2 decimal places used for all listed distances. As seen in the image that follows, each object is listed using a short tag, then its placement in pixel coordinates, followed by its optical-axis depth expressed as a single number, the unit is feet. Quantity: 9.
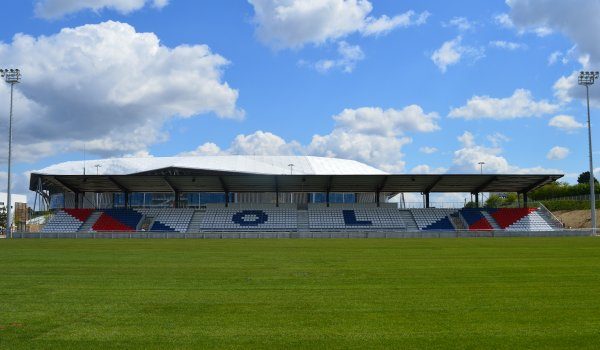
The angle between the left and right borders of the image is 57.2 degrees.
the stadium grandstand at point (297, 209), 178.81
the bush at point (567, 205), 223.92
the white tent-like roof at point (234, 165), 261.65
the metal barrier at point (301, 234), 138.00
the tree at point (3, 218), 240.65
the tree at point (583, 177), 333.33
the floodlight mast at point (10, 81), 158.20
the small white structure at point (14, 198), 366.02
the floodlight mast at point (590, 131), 158.53
